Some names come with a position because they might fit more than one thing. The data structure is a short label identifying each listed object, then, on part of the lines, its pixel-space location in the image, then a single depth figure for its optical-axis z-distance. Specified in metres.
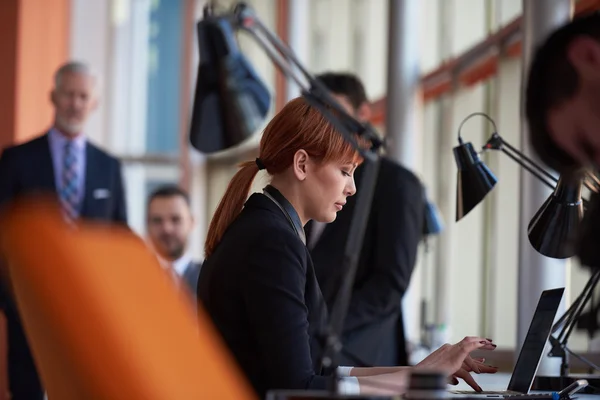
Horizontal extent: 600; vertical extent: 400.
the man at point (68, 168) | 9.02
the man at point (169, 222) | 10.16
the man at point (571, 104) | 3.13
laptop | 4.63
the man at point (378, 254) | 7.21
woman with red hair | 4.02
